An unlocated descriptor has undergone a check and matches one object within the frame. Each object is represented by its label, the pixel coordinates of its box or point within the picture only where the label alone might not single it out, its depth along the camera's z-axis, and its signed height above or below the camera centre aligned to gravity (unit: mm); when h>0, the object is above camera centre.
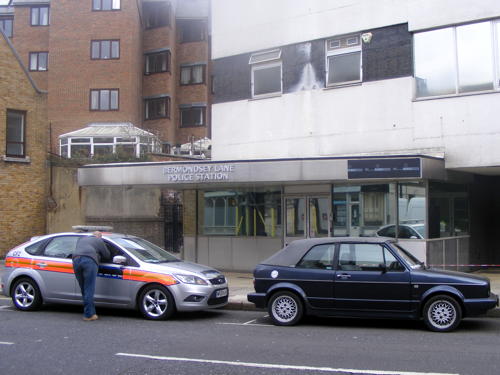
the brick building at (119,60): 34438 +9793
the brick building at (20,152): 20812 +2493
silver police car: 9953 -1027
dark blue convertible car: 8750 -1017
